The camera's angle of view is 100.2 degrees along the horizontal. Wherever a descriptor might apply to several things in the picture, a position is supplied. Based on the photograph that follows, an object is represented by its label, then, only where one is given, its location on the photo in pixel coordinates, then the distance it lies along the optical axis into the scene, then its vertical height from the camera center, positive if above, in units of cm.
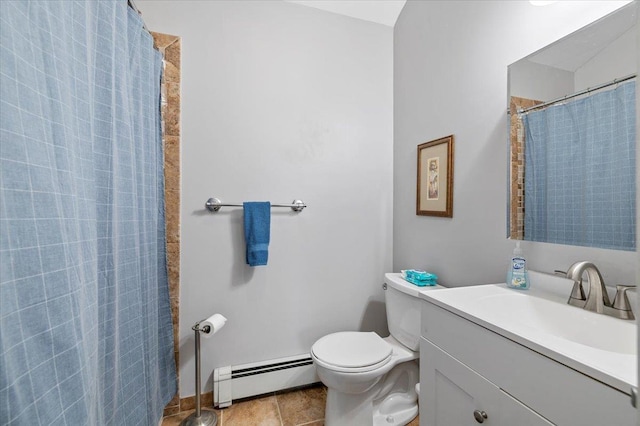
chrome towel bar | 157 +3
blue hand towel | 157 -13
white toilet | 127 -78
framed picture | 149 +17
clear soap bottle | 107 -28
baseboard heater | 153 -102
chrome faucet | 79 -28
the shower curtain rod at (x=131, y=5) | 110 +87
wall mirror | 84 +24
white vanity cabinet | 53 -44
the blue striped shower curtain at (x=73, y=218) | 52 -2
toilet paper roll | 141 -61
